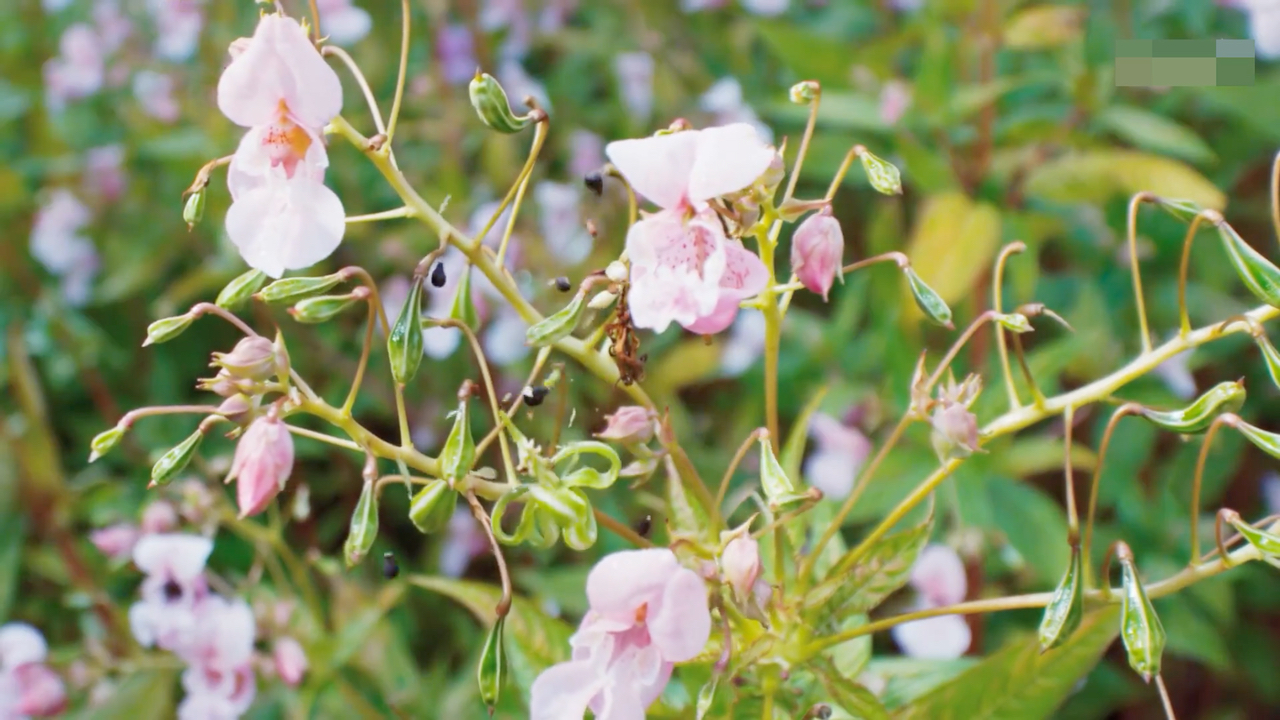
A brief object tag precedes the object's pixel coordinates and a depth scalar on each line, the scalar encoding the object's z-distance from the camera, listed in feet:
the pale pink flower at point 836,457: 2.31
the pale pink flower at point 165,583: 1.82
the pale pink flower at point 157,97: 3.20
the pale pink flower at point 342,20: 2.69
